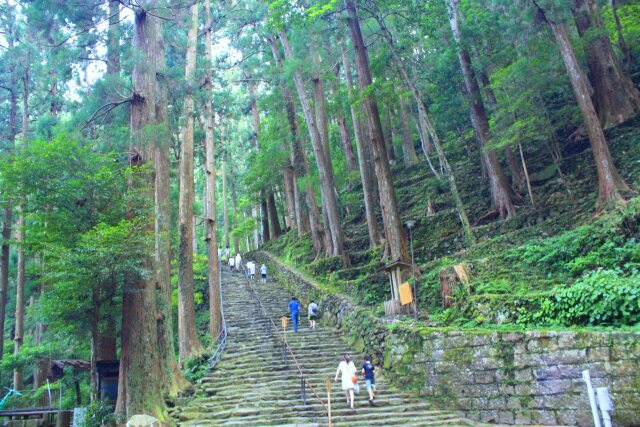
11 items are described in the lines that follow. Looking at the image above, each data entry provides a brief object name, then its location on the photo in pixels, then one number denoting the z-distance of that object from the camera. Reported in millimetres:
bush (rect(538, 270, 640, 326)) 7730
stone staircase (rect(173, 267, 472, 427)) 9070
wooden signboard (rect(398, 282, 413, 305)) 10913
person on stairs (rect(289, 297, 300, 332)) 14442
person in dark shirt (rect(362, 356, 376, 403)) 9620
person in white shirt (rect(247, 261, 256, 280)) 22661
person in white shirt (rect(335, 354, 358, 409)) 9570
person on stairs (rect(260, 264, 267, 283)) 22188
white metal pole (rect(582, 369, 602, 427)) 5064
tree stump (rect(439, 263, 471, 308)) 10937
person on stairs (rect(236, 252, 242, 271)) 27631
